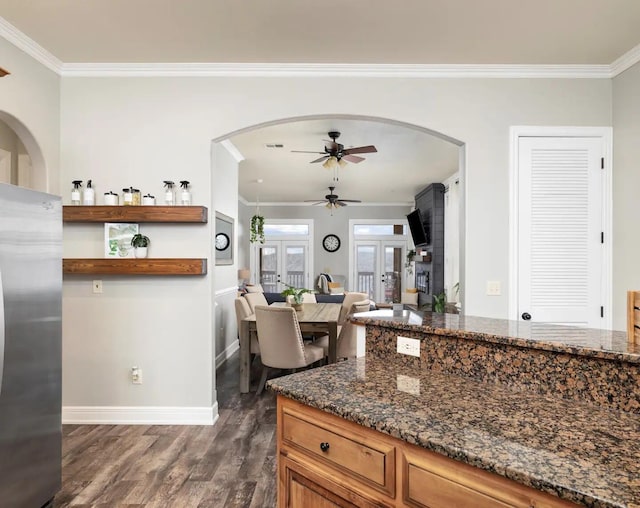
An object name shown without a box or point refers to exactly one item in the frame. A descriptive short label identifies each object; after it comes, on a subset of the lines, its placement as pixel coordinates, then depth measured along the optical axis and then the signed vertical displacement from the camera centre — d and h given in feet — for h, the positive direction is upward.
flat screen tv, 26.96 +2.05
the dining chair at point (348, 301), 16.53 -1.78
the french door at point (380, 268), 34.78 -0.76
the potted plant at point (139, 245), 10.31 +0.33
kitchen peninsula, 2.95 -1.43
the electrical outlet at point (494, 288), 10.39 -0.72
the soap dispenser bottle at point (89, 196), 10.34 +1.56
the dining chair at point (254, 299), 16.21 -1.69
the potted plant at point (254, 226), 26.29 +2.12
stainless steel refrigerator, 5.89 -1.35
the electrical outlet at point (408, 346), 5.38 -1.15
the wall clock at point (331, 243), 35.01 +1.36
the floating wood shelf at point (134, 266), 10.28 -0.19
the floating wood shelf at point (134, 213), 10.18 +1.12
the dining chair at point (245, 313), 14.11 -1.92
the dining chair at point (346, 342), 14.24 -2.87
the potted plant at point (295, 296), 15.23 -1.39
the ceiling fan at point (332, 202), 24.71 +3.49
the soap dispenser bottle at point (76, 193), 10.36 +1.65
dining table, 13.23 -2.43
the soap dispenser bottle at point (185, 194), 10.39 +1.62
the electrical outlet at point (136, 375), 10.67 -3.02
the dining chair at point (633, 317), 4.44 -0.62
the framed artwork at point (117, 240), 10.43 +0.46
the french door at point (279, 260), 35.29 -0.11
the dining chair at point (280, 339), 12.04 -2.41
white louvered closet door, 10.30 +0.70
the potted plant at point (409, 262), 32.63 -0.23
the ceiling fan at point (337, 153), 14.95 +3.96
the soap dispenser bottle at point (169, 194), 10.41 +1.62
